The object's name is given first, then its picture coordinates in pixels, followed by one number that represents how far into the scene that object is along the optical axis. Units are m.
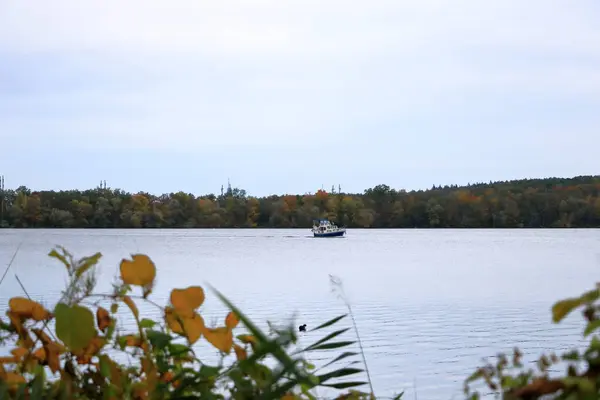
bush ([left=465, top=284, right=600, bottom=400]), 3.47
